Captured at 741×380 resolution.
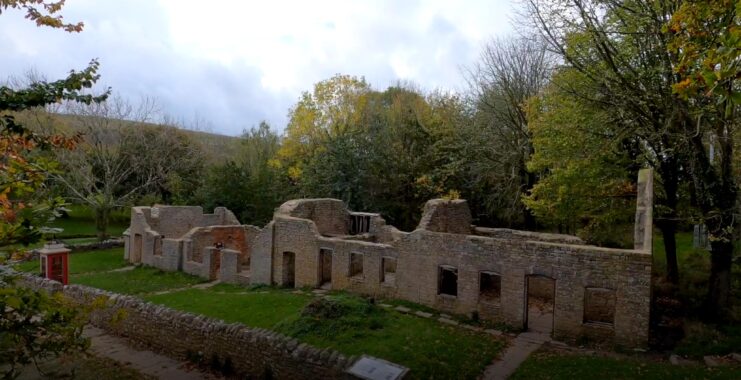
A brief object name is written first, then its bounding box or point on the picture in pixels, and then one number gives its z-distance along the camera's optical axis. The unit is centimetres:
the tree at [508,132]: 2672
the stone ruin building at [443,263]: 1276
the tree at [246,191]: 3422
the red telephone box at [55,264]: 1902
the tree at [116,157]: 3123
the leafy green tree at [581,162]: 1595
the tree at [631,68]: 1347
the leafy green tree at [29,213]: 547
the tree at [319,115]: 3584
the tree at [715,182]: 1261
